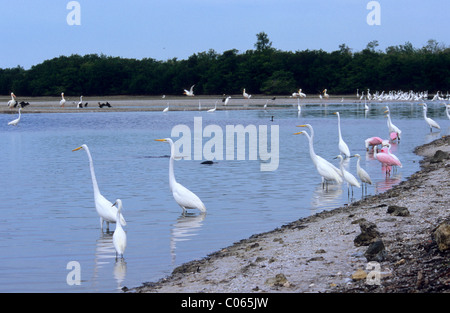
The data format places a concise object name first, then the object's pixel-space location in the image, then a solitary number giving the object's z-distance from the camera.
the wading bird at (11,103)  58.61
